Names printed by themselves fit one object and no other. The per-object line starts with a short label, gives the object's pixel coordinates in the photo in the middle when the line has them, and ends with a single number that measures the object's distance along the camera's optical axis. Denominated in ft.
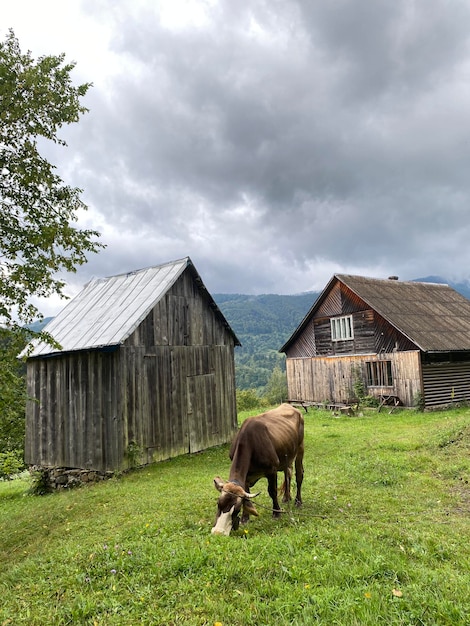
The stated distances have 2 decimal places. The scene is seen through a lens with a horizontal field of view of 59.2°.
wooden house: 78.95
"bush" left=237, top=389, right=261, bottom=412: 162.81
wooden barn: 45.03
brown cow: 19.67
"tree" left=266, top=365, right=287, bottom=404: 219.82
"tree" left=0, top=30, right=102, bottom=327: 25.50
